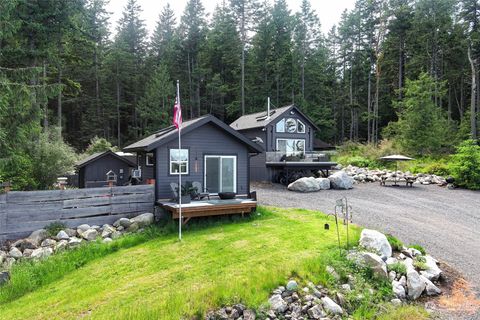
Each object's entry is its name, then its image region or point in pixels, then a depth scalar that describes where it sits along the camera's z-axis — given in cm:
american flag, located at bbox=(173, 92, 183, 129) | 936
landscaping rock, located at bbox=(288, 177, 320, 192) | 1623
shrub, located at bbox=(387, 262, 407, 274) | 663
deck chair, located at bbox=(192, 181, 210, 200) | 1146
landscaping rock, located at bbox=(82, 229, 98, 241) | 910
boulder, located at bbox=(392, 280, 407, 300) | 606
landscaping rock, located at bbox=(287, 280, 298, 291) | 570
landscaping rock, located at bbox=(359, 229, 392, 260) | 715
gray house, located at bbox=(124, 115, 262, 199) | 1160
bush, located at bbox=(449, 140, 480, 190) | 1659
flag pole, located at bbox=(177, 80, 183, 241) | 867
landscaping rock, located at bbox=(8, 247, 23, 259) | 807
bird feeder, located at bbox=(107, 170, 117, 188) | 1712
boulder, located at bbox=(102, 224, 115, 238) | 928
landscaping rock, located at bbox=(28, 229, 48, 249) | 874
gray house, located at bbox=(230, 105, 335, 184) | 1938
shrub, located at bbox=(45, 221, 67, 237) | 912
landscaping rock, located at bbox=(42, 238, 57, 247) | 860
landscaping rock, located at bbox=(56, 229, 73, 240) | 893
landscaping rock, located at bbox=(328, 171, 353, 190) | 1694
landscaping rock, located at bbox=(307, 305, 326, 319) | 521
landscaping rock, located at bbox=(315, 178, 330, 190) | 1691
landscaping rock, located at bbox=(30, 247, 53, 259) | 798
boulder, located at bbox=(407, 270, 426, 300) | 610
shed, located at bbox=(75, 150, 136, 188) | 1662
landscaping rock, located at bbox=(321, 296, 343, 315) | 541
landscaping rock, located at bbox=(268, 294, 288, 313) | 529
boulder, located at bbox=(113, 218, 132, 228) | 998
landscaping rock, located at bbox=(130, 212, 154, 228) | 1001
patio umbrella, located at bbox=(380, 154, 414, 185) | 1878
